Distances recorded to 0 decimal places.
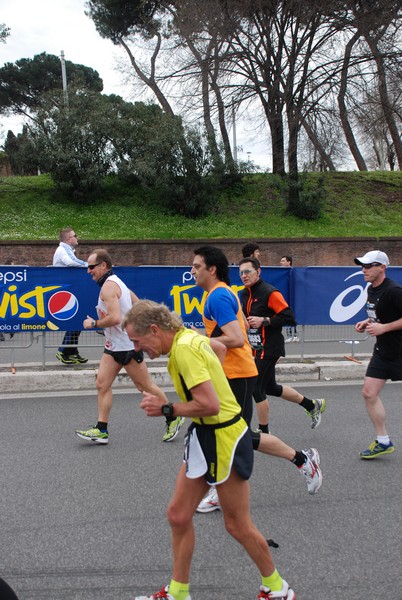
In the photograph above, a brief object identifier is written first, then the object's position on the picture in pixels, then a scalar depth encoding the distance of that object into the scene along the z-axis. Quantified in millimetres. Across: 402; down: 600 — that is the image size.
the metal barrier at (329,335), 9878
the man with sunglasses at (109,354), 5879
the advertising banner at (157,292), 8867
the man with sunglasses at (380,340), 5320
